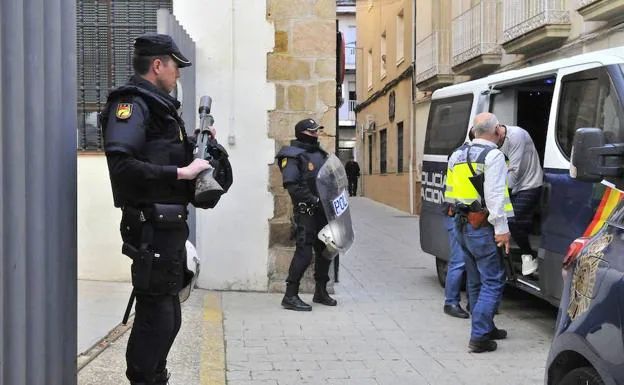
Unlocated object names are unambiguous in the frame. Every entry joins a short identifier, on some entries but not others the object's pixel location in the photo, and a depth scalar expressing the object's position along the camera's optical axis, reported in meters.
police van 5.05
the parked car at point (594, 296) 2.45
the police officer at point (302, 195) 6.28
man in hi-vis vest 5.08
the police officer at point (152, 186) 3.04
